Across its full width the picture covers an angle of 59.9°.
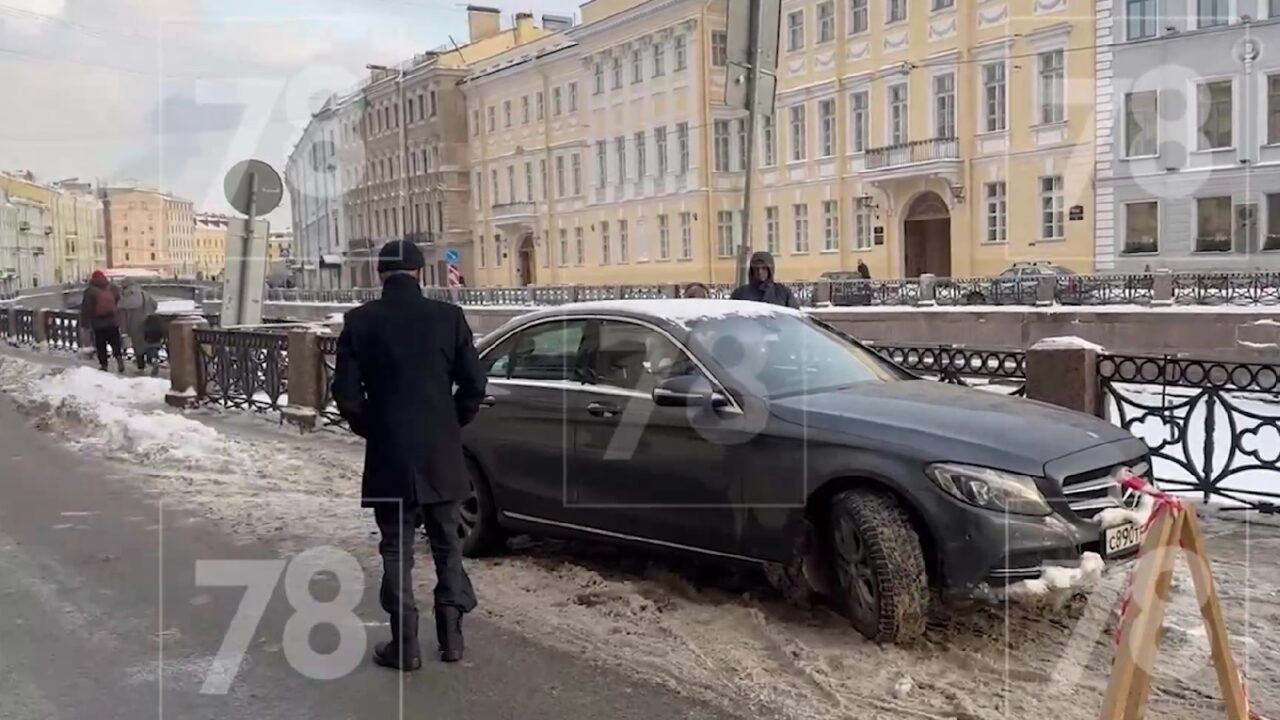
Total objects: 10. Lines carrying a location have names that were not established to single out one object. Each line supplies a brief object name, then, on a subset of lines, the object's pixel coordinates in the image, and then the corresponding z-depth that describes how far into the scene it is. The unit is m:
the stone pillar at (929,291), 26.67
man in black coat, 4.99
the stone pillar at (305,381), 13.18
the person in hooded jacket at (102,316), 20.70
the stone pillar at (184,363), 15.47
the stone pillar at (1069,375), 8.47
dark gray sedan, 5.00
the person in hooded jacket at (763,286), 9.55
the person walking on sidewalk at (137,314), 20.97
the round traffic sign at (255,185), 13.14
